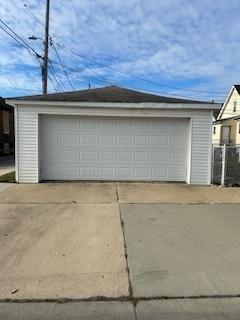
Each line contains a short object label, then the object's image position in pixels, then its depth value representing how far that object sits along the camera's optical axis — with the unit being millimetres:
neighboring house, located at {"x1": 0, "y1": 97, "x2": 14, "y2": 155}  17012
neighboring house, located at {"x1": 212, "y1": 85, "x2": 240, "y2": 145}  22485
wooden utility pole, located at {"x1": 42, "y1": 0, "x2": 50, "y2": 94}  14245
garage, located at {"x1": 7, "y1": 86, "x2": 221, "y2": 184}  7690
